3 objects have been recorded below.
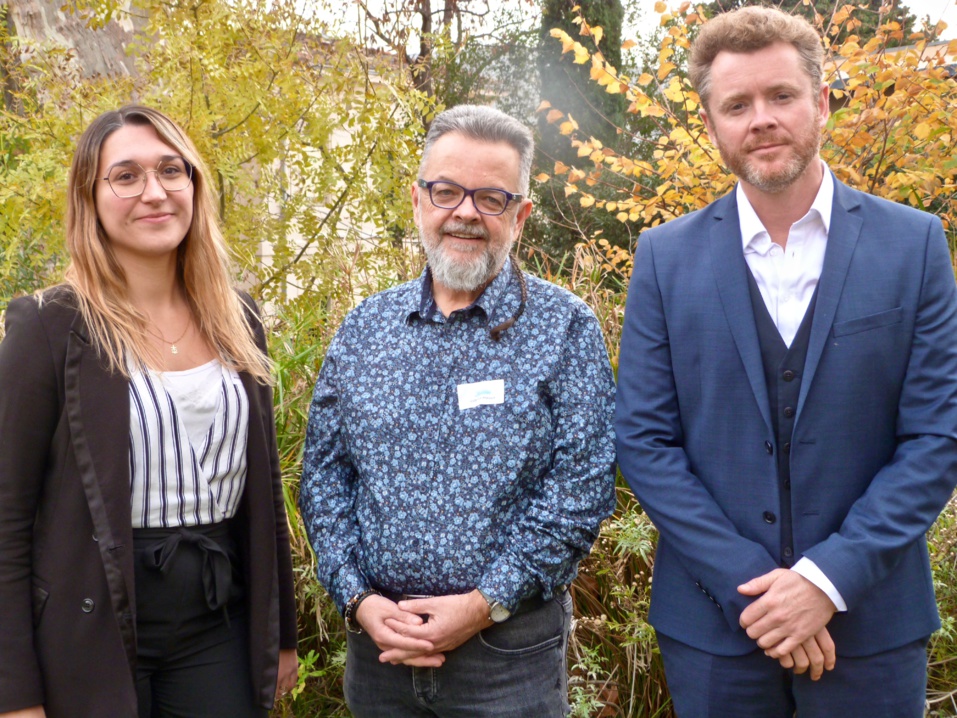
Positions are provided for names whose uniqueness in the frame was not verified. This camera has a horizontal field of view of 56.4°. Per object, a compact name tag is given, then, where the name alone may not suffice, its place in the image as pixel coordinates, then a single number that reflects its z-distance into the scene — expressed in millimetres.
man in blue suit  2119
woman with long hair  2178
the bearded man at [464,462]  2326
